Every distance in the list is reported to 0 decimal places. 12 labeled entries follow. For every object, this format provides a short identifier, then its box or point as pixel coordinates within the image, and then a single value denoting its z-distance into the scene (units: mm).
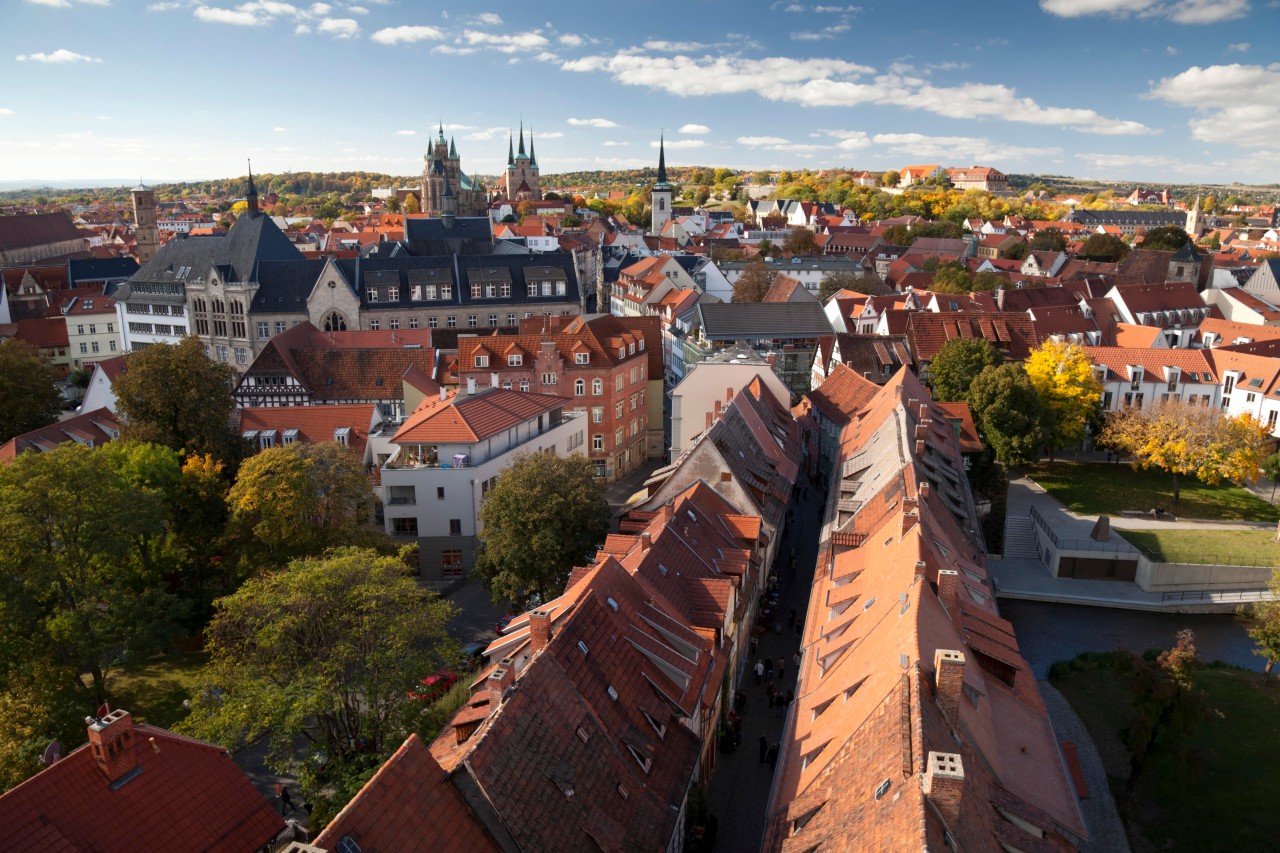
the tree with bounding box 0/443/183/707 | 29719
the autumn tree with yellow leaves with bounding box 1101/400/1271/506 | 53066
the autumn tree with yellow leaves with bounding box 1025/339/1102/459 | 58875
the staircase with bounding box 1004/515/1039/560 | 50188
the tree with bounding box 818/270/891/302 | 96938
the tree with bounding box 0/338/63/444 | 53656
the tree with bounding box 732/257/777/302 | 92312
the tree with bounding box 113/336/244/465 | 44869
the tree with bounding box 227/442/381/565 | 35531
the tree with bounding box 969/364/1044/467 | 54219
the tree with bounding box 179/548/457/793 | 23406
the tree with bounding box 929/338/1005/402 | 60438
